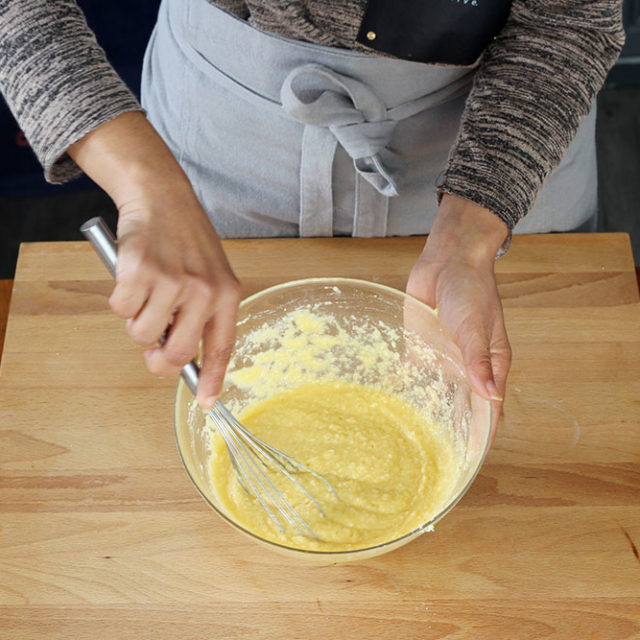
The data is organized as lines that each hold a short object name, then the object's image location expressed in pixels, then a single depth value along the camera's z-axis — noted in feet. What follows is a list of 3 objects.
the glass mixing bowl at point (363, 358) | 2.81
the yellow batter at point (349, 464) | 2.73
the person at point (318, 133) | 2.47
